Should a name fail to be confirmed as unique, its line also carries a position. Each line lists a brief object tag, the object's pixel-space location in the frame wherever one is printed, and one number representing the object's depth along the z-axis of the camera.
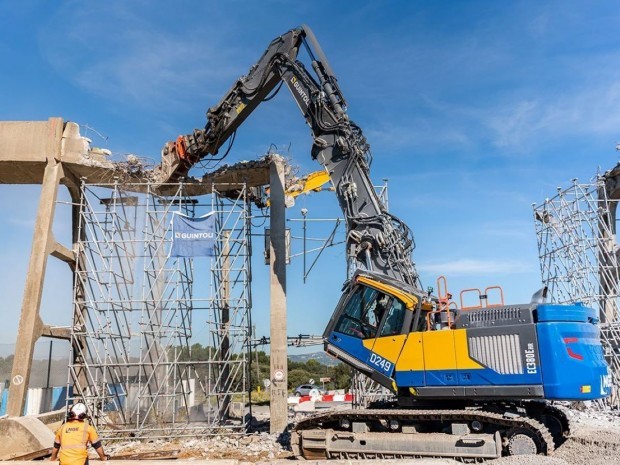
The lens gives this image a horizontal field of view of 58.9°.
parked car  30.36
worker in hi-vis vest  6.39
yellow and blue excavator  8.27
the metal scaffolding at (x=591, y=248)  20.55
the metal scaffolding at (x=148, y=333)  14.64
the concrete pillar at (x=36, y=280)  13.78
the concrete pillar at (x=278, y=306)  14.16
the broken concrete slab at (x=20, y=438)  11.56
